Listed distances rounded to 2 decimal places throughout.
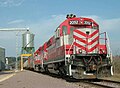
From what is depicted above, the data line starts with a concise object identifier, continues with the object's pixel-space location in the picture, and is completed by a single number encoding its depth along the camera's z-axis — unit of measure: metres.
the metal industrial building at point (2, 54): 82.08
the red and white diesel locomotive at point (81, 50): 16.53
